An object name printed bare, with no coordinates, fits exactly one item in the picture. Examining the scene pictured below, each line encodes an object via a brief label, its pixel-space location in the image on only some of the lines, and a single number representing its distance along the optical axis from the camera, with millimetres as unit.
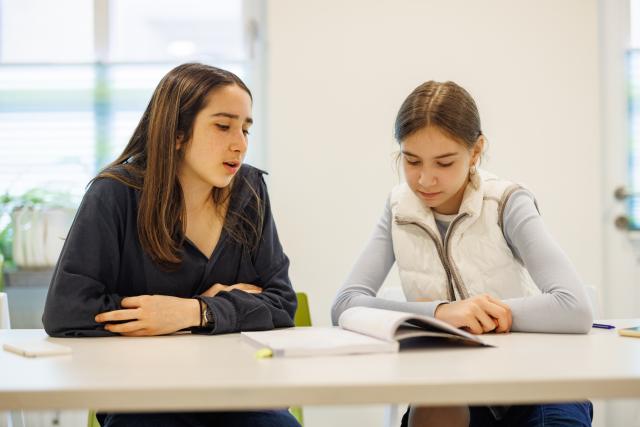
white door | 3137
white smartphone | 1149
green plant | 3203
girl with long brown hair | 1419
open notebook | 1111
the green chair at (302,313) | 2367
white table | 857
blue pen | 1552
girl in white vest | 1591
